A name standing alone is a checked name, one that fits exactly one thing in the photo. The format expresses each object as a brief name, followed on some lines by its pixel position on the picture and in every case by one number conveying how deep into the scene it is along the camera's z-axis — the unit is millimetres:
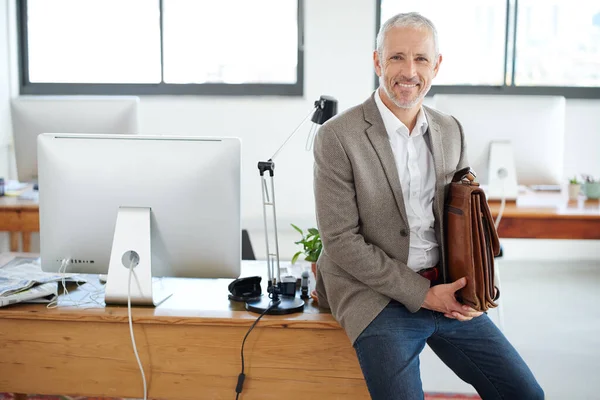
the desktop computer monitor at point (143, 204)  1870
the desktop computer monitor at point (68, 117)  3139
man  1778
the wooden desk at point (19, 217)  3225
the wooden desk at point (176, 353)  1864
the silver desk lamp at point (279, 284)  1903
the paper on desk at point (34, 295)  1915
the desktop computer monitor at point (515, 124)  3010
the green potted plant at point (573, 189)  3346
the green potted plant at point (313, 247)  2111
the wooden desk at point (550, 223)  2947
